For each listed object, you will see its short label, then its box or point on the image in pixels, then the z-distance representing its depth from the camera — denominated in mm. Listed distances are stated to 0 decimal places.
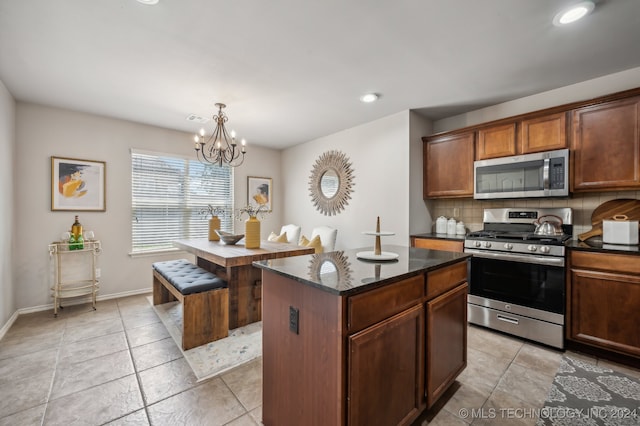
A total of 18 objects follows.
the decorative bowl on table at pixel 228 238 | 3203
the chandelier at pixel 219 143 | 2964
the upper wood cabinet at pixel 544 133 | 2635
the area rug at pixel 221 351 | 2098
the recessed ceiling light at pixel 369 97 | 3035
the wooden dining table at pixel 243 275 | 2646
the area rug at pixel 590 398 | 1604
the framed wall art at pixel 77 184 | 3385
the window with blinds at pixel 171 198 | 4004
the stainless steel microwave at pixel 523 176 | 2605
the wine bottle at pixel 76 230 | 3362
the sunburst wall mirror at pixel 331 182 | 4281
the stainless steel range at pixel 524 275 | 2408
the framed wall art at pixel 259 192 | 5176
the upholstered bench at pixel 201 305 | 2373
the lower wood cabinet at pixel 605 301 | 2105
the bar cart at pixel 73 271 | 3215
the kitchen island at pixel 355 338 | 1127
